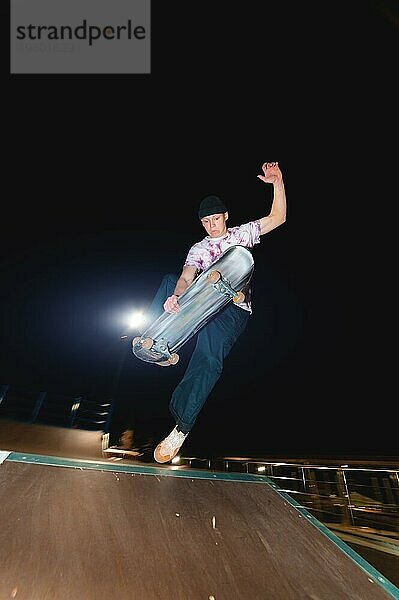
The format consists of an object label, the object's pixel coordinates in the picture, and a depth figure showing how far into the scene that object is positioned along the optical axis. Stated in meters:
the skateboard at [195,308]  2.48
